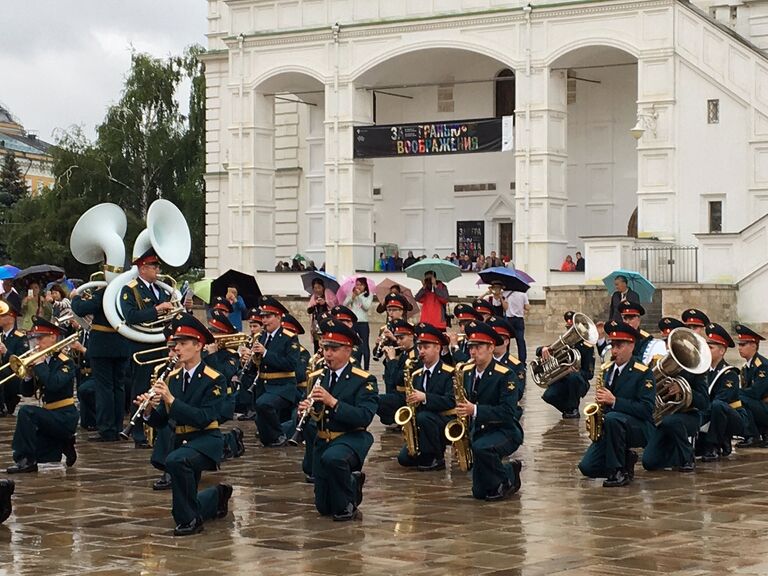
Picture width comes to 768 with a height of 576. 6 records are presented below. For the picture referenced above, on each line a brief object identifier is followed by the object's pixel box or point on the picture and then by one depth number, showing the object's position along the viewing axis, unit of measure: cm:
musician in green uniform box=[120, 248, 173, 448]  1545
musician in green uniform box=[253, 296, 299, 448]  1523
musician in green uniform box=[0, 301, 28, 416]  1598
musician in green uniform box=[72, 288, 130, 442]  1587
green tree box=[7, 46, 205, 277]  5612
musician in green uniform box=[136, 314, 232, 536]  1050
